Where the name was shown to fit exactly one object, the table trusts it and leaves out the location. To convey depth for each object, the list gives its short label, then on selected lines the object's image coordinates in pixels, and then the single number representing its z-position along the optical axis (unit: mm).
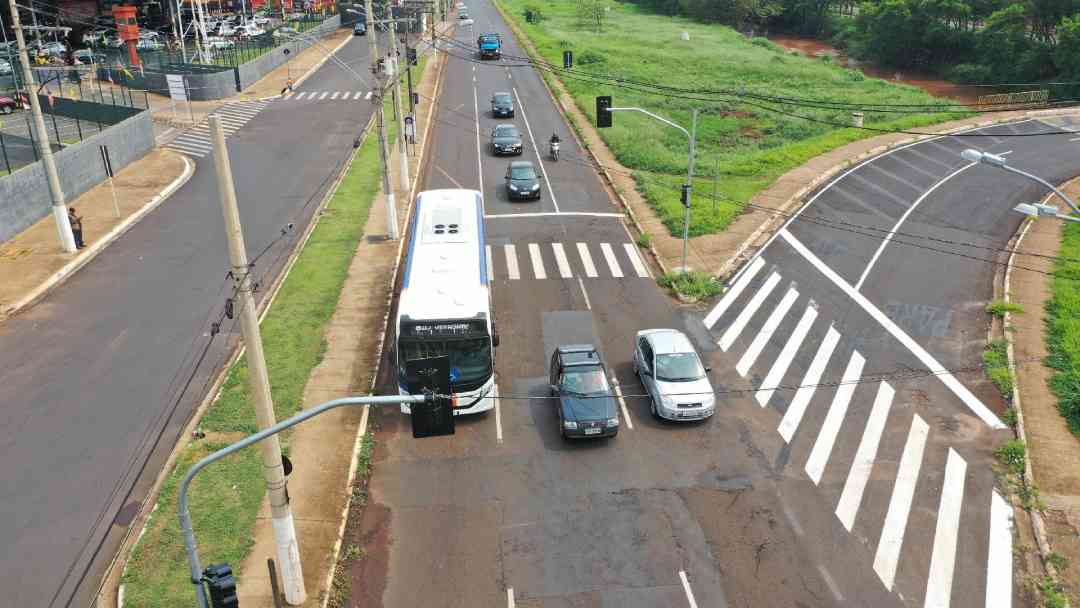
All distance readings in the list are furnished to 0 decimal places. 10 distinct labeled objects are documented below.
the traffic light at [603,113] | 28939
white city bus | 21109
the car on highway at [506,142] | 49288
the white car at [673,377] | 22000
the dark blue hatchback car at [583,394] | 20984
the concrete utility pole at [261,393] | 12648
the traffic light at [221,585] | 12219
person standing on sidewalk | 32594
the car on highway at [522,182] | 41000
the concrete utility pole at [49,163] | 28812
